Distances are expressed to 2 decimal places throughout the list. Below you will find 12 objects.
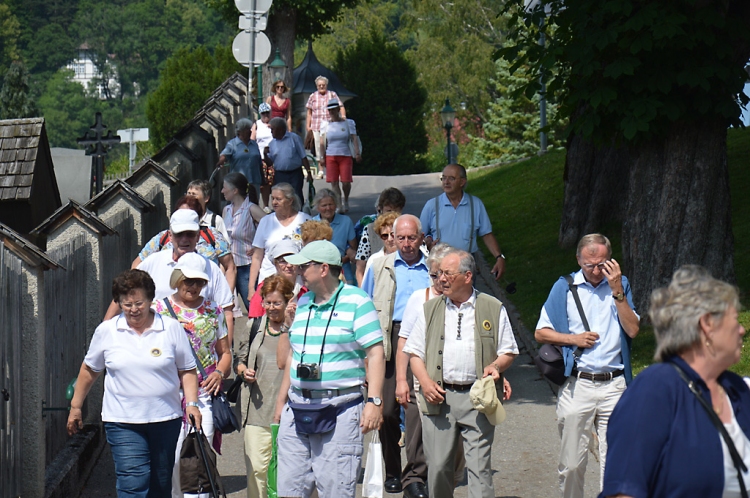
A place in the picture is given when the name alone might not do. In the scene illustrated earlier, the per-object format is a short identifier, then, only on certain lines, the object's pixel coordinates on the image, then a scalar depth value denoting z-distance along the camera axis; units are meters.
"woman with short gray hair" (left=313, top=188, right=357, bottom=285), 17.48
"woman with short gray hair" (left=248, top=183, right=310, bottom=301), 17.26
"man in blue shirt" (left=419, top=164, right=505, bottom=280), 16.63
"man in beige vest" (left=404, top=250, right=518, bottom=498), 11.44
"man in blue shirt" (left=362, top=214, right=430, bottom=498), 13.65
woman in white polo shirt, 10.92
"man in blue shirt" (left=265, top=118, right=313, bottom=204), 25.40
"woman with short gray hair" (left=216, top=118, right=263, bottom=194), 26.12
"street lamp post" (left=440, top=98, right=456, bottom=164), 56.51
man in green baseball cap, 10.56
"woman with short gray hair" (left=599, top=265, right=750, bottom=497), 6.07
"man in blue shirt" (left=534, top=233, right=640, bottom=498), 11.76
